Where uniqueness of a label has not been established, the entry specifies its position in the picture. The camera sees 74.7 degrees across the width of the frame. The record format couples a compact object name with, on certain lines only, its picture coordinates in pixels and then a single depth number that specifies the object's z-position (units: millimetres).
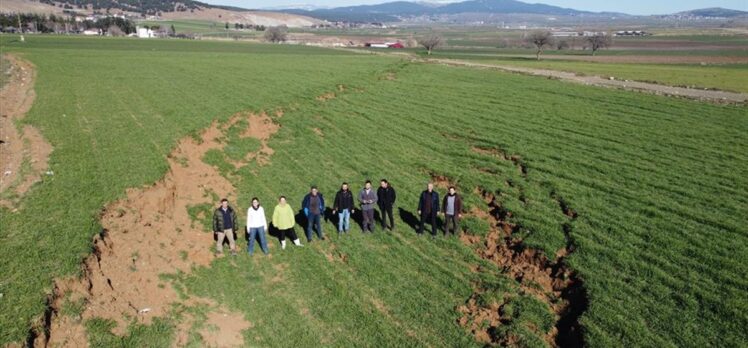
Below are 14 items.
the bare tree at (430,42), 125431
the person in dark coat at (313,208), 16656
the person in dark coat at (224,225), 15523
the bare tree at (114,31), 167875
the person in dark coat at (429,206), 16906
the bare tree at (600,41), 116875
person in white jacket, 15664
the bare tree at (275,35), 174125
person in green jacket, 16109
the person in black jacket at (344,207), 17047
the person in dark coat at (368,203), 17188
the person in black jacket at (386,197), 17344
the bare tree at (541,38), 108812
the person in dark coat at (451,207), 16891
